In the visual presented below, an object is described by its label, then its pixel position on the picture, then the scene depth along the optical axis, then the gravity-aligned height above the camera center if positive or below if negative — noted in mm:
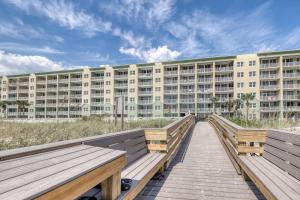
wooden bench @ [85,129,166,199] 3386 -1167
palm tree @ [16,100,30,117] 63444 +1092
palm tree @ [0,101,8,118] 66525 +818
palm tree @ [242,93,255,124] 41500 +2250
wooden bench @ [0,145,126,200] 1433 -546
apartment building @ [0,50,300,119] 43625 +5274
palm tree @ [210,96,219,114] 45659 +1773
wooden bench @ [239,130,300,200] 3061 -1146
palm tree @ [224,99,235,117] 44438 +906
